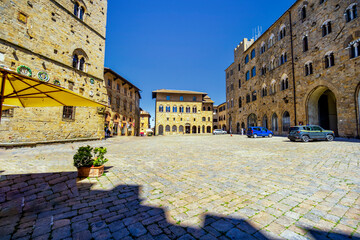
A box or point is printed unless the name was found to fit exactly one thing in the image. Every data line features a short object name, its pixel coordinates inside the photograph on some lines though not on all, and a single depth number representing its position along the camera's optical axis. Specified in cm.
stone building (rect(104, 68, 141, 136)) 2318
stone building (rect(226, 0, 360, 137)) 1403
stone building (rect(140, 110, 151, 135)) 6172
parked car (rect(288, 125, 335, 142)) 1295
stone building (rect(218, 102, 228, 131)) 4820
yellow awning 308
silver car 3778
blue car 2002
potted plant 434
